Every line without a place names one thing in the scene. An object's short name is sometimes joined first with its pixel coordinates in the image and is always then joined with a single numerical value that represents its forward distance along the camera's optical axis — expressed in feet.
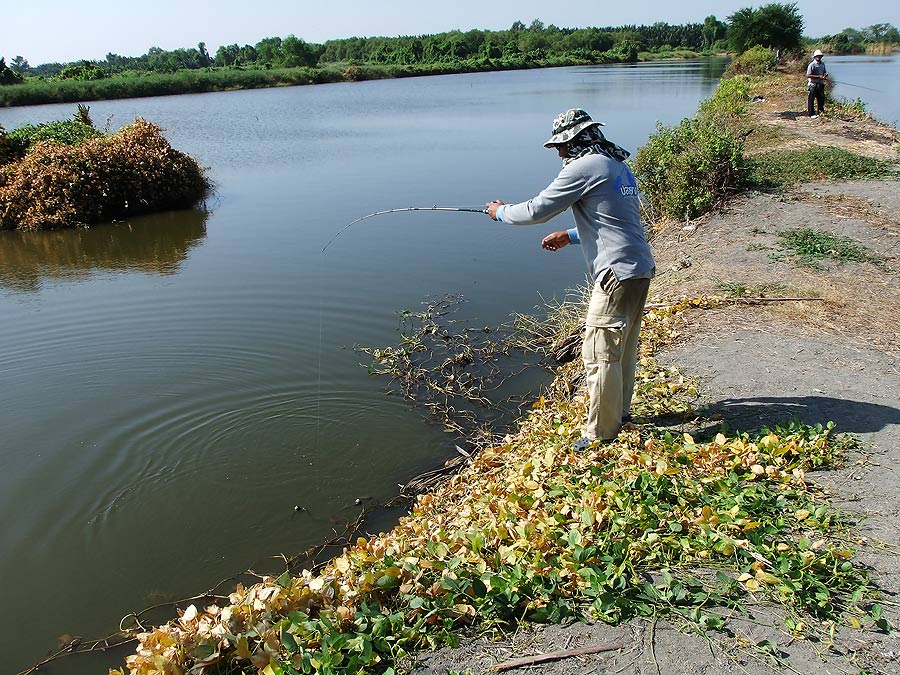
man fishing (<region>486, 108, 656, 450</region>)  12.85
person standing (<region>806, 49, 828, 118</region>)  54.90
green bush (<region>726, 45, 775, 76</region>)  119.26
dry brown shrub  46.52
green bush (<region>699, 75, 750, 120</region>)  66.23
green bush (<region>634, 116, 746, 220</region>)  34.45
